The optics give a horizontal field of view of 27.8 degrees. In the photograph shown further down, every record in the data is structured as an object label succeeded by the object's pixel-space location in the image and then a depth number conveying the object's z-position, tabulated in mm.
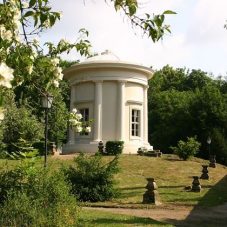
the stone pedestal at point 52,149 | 29266
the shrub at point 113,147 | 28344
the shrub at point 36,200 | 7379
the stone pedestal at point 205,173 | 21953
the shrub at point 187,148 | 27688
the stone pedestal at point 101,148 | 28547
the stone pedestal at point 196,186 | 18438
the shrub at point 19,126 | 31891
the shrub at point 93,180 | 15859
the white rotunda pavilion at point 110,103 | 30391
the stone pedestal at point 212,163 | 27100
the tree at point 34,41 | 3957
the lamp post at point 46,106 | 13427
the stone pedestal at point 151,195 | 15612
